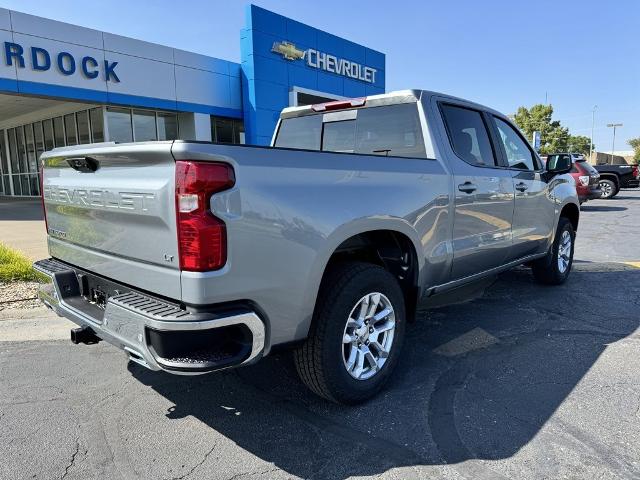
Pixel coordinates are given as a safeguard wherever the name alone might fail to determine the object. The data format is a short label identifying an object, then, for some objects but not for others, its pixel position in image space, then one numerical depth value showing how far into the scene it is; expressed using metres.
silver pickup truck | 2.21
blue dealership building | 13.56
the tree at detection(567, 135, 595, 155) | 76.94
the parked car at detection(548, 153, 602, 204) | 14.03
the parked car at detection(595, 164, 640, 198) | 19.75
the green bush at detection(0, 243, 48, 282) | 5.81
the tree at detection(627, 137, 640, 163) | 80.72
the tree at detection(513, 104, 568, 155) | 59.50
